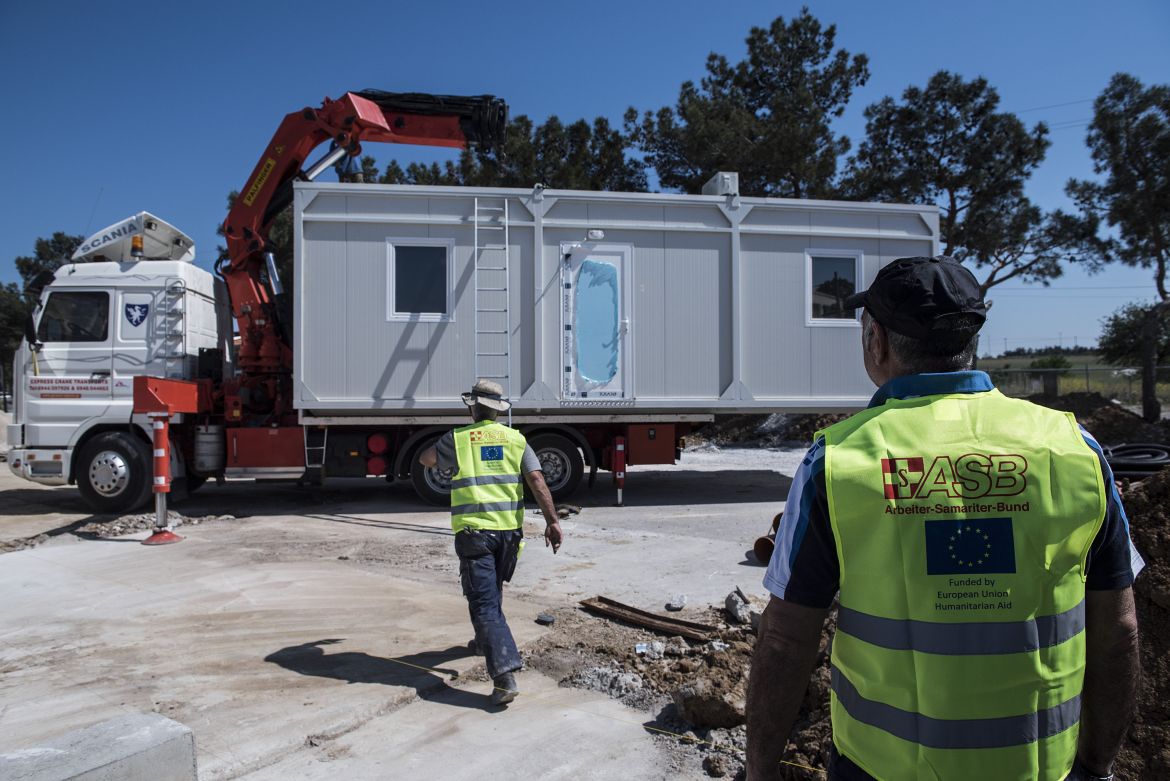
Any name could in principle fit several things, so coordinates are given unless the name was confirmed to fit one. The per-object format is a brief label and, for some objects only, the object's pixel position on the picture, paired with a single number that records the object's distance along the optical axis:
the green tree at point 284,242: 18.30
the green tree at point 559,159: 20.16
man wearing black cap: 1.33
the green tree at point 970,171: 18.17
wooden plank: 4.57
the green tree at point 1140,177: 16.27
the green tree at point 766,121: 18.06
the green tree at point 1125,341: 25.88
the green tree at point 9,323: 31.36
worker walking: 3.91
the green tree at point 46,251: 36.22
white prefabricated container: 9.20
